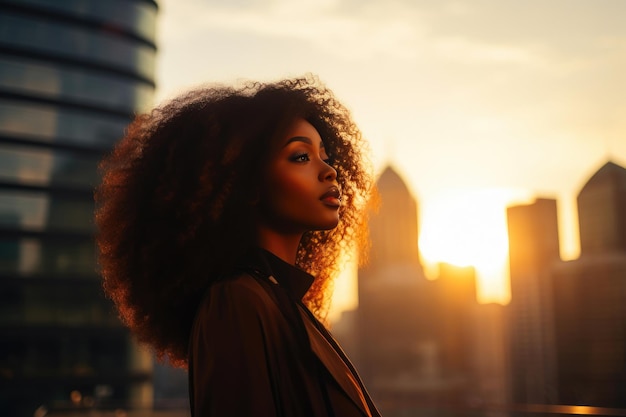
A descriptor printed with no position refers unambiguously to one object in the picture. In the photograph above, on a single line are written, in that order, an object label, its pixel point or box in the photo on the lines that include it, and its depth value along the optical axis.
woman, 1.72
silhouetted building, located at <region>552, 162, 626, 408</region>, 119.69
